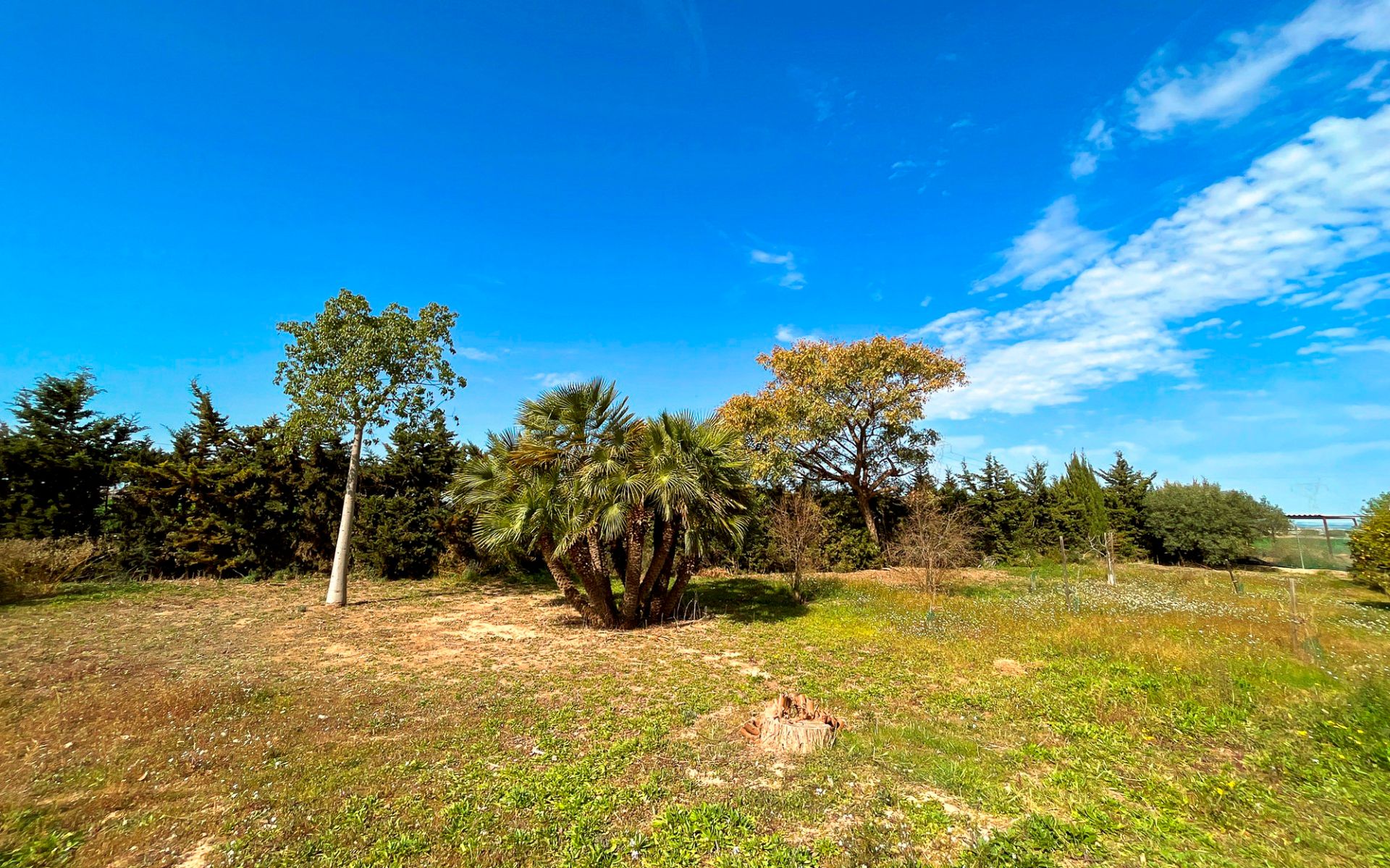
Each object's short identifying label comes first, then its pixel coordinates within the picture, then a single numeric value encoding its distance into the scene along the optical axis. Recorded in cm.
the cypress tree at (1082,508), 2231
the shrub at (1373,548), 1160
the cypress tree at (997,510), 2247
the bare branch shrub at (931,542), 1471
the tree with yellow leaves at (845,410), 1917
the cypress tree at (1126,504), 2275
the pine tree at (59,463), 1443
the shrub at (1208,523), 2119
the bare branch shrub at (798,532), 1473
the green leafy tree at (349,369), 1277
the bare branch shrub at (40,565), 1188
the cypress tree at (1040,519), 2245
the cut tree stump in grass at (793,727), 520
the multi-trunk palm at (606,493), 1041
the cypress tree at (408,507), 1672
